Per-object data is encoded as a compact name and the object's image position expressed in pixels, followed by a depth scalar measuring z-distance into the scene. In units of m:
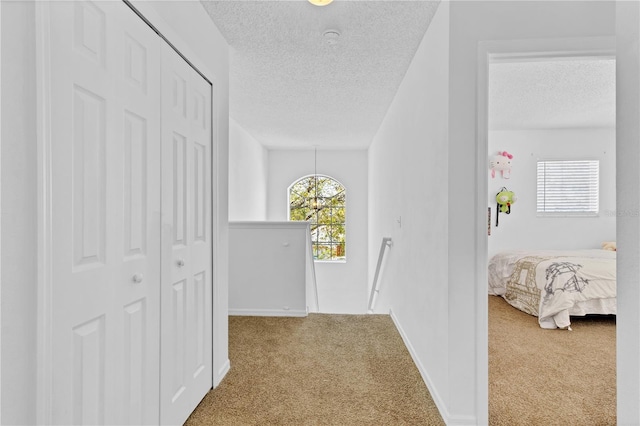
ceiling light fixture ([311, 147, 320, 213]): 7.39
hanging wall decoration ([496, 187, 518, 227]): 5.77
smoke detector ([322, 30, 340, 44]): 2.40
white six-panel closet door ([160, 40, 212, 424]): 1.76
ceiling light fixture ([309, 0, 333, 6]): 2.04
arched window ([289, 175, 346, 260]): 7.39
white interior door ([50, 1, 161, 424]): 1.10
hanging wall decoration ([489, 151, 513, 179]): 5.78
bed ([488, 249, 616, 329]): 3.76
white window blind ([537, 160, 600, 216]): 5.82
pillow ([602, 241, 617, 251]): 5.38
